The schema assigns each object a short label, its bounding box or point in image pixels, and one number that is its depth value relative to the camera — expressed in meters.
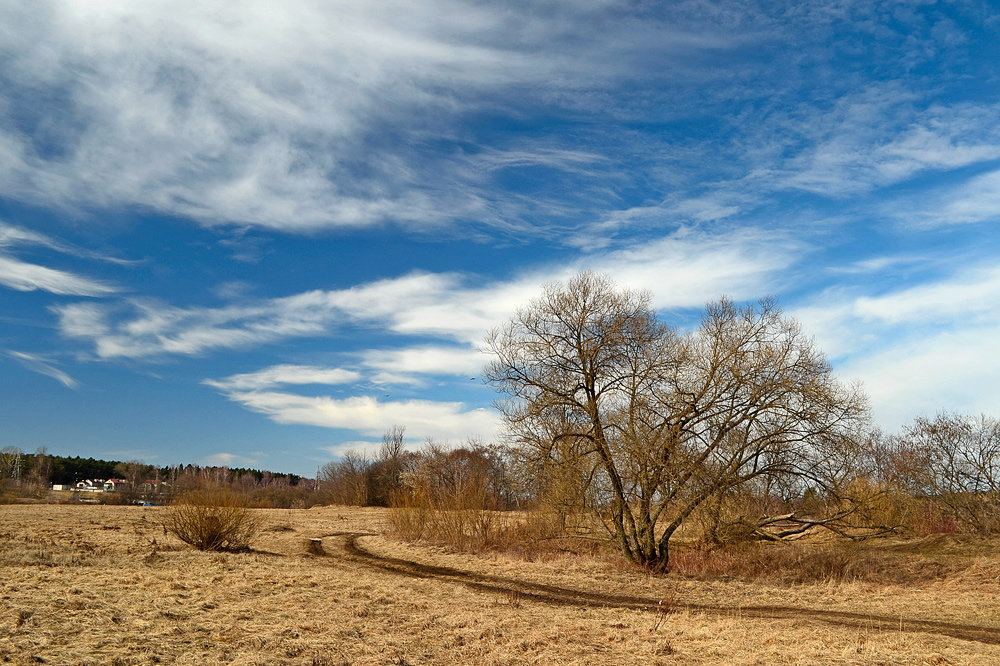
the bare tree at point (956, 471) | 27.88
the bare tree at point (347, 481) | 67.00
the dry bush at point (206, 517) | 19.92
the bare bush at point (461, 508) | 25.23
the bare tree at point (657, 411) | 19.61
